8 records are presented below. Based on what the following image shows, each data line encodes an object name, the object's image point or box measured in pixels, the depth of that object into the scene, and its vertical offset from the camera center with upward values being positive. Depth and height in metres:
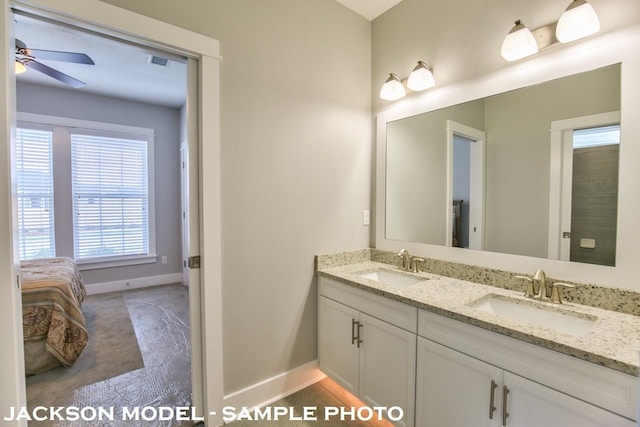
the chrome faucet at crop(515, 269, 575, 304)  1.40 -0.42
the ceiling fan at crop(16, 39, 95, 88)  2.28 +1.16
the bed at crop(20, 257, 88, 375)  2.24 -0.94
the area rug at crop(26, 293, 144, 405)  2.09 -1.29
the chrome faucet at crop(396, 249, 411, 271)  2.07 -0.39
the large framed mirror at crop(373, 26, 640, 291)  1.29 +0.23
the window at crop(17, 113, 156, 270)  3.72 +0.17
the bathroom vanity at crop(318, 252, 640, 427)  0.98 -0.63
